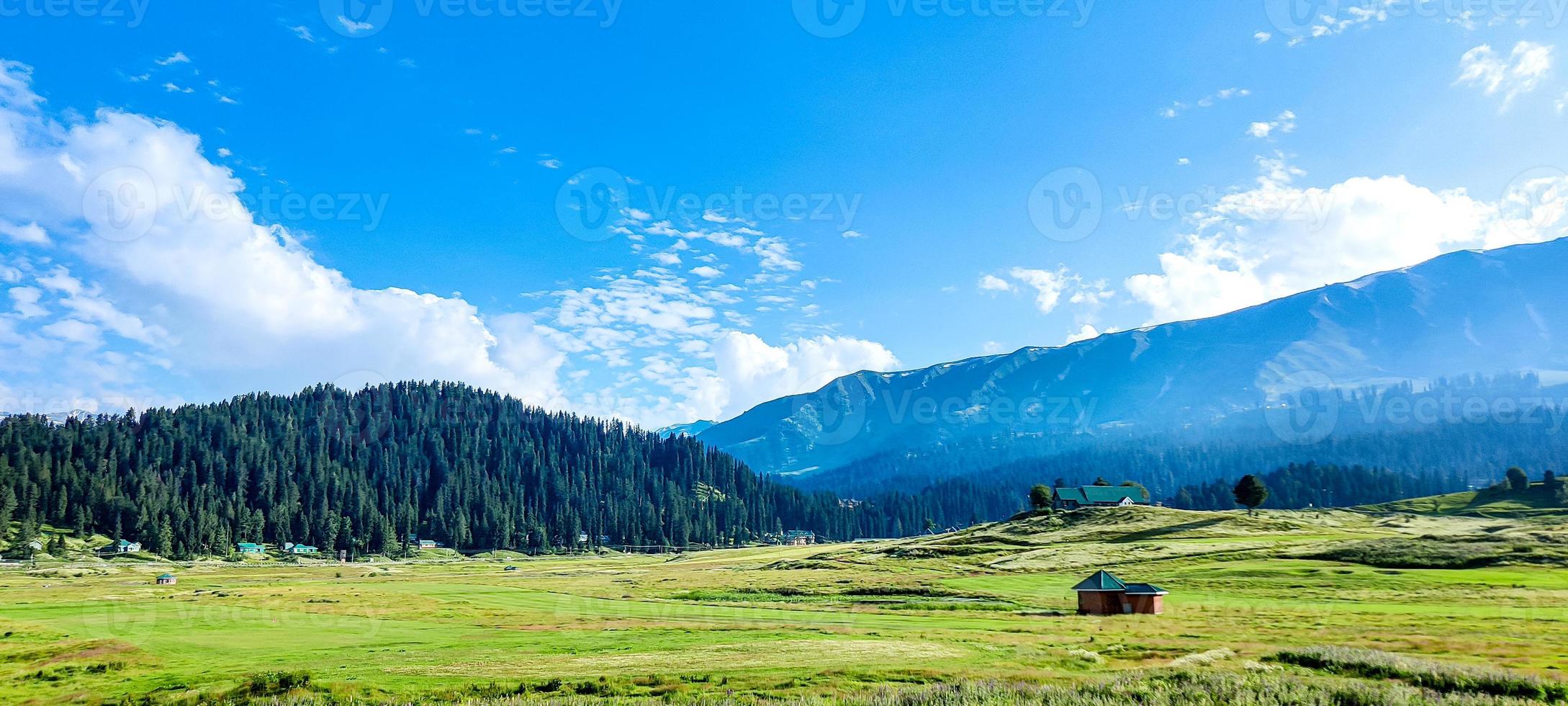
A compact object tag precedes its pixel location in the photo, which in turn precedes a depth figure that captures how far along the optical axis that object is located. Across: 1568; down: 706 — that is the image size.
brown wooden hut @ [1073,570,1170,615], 64.62
